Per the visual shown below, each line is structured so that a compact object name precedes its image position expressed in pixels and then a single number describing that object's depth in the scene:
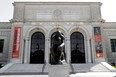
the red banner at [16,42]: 21.51
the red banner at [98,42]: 21.66
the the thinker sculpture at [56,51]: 8.58
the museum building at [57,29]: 22.00
